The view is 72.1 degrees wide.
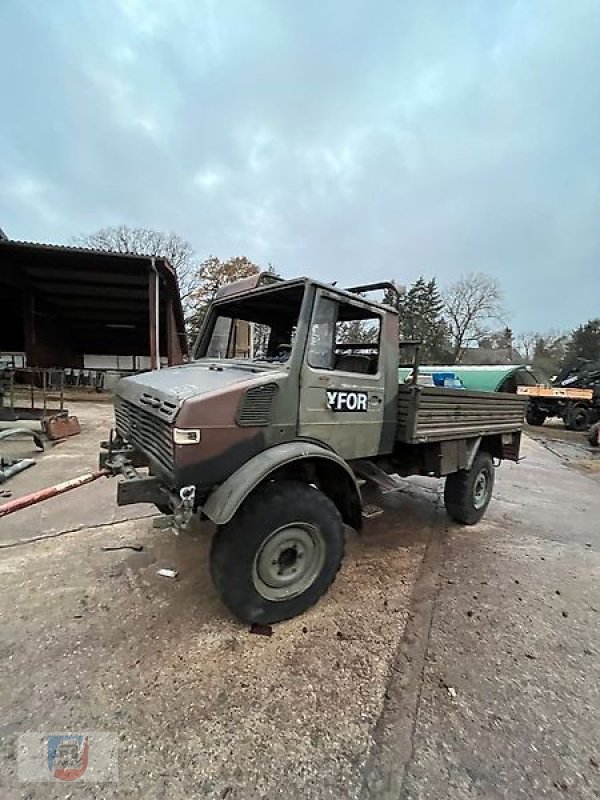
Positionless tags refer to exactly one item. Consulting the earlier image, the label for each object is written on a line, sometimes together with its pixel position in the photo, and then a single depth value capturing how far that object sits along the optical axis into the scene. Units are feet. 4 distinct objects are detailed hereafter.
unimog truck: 7.48
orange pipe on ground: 8.19
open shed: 31.50
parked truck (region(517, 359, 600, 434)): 46.19
